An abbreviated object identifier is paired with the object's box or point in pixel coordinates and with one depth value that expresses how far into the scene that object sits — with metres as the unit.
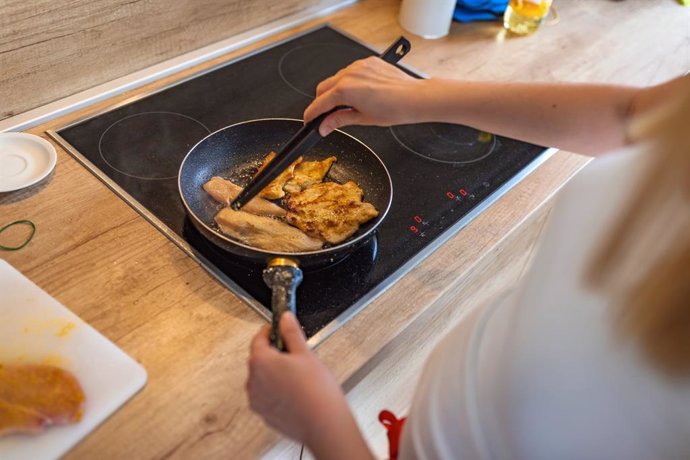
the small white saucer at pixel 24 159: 0.84
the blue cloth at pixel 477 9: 1.45
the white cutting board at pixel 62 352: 0.61
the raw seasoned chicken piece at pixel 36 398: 0.59
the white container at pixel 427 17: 1.33
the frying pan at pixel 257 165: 0.74
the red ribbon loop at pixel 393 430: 0.72
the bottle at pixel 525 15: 1.42
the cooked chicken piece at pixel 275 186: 0.91
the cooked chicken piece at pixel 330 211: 0.84
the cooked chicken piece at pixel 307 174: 0.93
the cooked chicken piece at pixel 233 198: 0.87
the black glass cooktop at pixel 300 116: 0.80
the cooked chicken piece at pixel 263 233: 0.81
